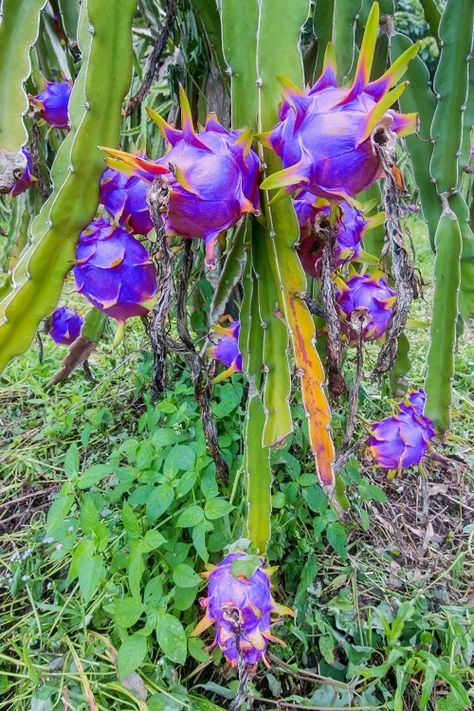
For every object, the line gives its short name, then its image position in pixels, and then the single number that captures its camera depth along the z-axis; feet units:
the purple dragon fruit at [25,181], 2.76
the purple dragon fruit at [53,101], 2.68
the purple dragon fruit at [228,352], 2.72
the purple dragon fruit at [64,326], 4.15
